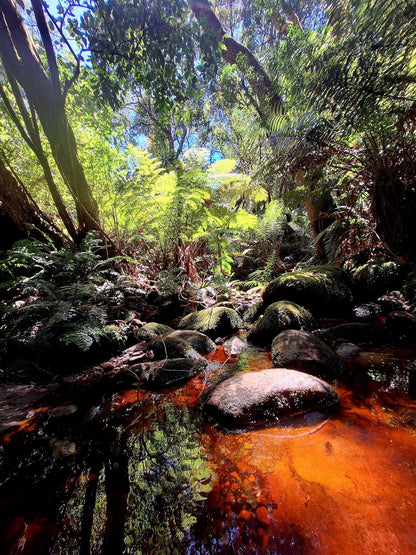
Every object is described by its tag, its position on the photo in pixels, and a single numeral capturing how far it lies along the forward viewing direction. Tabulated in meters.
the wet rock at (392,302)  2.58
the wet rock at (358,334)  2.03
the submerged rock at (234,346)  2.24
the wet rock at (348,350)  1.84
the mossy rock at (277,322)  2.38
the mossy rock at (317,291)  2.94
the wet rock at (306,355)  1.62
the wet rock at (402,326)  1.96
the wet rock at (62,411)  1.43
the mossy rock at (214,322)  2.79
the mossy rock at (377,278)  2.88
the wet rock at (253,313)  3.23
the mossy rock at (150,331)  2.56
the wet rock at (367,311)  2.70
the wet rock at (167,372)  1.70
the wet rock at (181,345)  2.06
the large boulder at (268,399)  1.21
